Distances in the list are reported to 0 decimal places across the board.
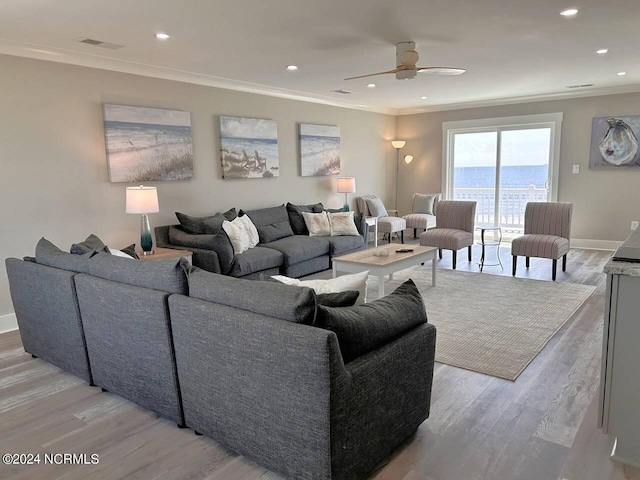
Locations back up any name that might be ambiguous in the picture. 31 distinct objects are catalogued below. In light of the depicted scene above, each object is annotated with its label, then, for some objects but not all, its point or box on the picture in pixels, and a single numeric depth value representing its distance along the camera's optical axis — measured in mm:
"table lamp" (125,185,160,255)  4246
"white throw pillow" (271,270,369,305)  2318
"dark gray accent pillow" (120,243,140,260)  3525
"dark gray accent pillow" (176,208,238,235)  5000
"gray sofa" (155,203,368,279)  4641
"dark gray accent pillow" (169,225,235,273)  4605
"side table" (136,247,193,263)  4254
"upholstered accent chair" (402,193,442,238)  7836
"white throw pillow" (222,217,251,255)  5012
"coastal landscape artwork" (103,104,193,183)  4512
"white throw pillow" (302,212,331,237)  6191
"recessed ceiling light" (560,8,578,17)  3176
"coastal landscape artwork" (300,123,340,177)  6844
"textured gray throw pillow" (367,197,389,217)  7895
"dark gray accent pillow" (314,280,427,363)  1868
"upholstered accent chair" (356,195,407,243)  7527
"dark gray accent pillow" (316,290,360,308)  2116
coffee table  4258
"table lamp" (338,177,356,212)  7367
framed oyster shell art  6664
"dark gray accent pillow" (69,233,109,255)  3105
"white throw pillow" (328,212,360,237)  6277
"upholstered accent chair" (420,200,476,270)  5953
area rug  3233
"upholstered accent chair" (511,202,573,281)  5312
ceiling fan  3953
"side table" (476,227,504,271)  5992
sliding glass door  7590
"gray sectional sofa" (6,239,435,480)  1778
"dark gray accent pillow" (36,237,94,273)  2855
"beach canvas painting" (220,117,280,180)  5668
